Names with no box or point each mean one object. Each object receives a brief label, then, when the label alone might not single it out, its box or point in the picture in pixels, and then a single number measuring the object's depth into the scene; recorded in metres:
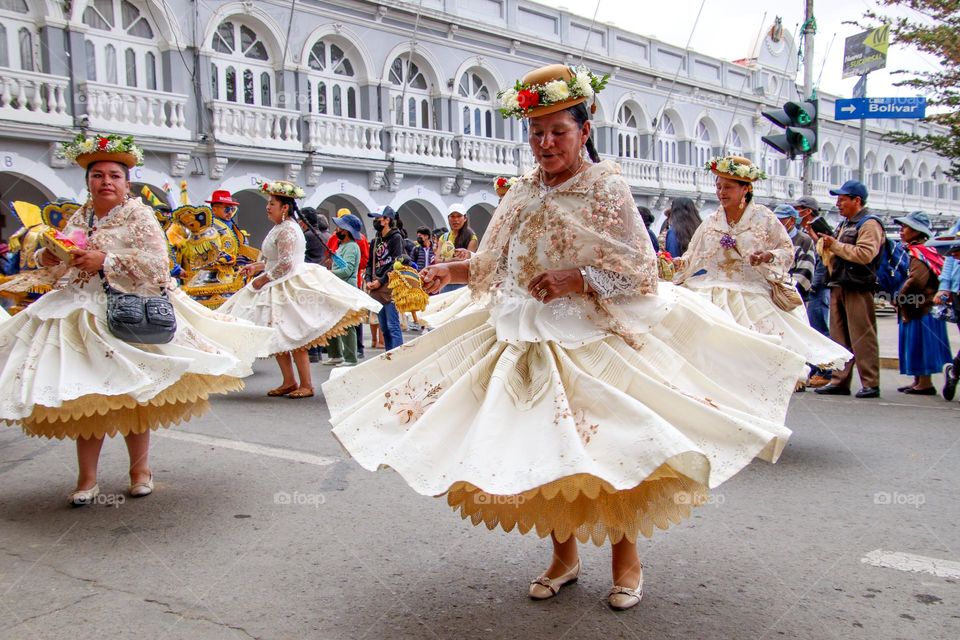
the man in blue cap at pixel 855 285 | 7.82
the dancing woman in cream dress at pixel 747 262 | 6.01
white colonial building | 15.06
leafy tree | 11.85
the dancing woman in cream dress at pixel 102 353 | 4.43
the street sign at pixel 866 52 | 13.24
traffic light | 9.80
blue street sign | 12.99
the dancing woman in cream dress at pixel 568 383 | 2.72
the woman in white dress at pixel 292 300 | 8.07
